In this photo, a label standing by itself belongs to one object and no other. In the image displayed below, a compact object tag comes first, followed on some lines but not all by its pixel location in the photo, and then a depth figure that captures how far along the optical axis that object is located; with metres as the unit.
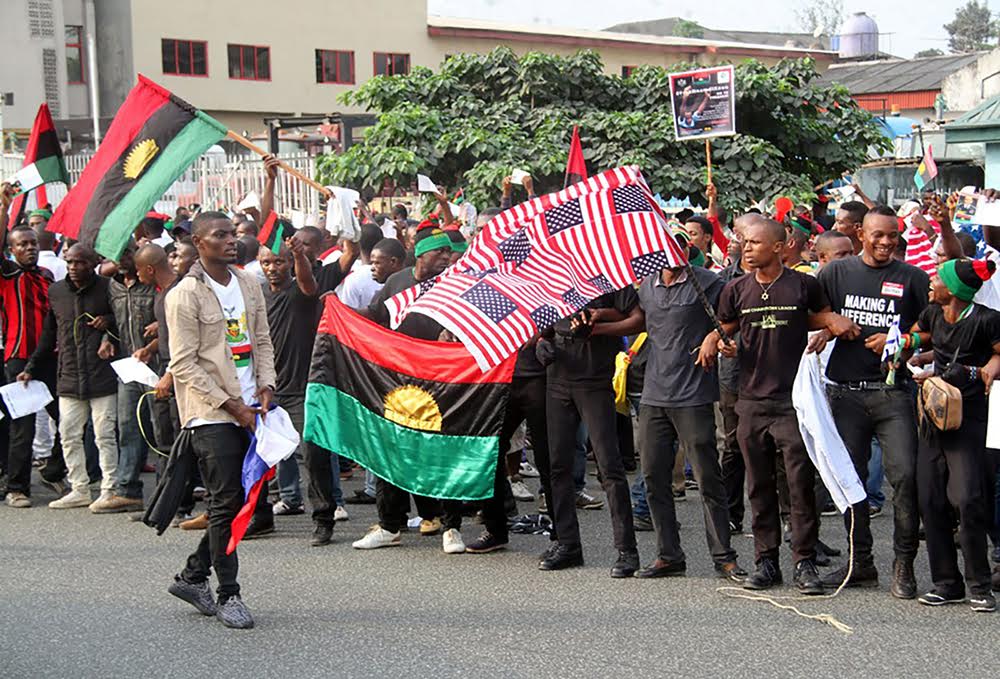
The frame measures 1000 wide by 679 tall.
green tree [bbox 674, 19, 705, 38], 66.38
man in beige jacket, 7.37
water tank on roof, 59.28
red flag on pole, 9.48
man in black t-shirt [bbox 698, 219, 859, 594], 7.86
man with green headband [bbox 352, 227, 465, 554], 9.26
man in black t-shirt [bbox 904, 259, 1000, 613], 7.36
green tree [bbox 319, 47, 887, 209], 19.31
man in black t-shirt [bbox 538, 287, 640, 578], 8.40
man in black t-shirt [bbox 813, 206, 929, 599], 7.70
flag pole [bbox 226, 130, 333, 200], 9.25
